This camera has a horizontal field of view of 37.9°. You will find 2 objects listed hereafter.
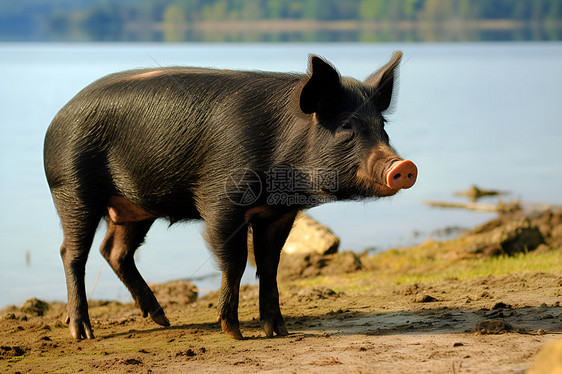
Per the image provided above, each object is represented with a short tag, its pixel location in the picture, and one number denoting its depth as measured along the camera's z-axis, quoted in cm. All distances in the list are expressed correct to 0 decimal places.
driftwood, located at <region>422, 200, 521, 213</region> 1448
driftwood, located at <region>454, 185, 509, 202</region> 1647
